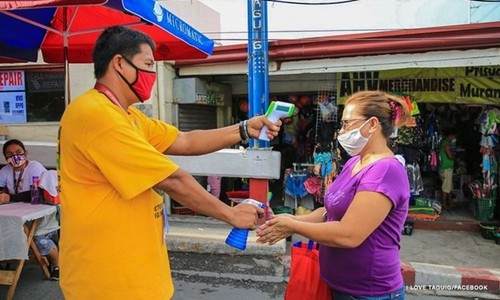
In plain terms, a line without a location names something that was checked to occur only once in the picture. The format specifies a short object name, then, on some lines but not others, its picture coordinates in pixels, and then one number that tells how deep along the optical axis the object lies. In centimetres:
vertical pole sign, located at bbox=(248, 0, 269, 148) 544
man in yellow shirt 159
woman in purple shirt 180
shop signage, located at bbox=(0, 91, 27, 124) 746
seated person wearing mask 441
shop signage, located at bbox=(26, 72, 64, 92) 731
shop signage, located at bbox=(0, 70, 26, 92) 740
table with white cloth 364
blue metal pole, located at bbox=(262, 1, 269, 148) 545
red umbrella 357
